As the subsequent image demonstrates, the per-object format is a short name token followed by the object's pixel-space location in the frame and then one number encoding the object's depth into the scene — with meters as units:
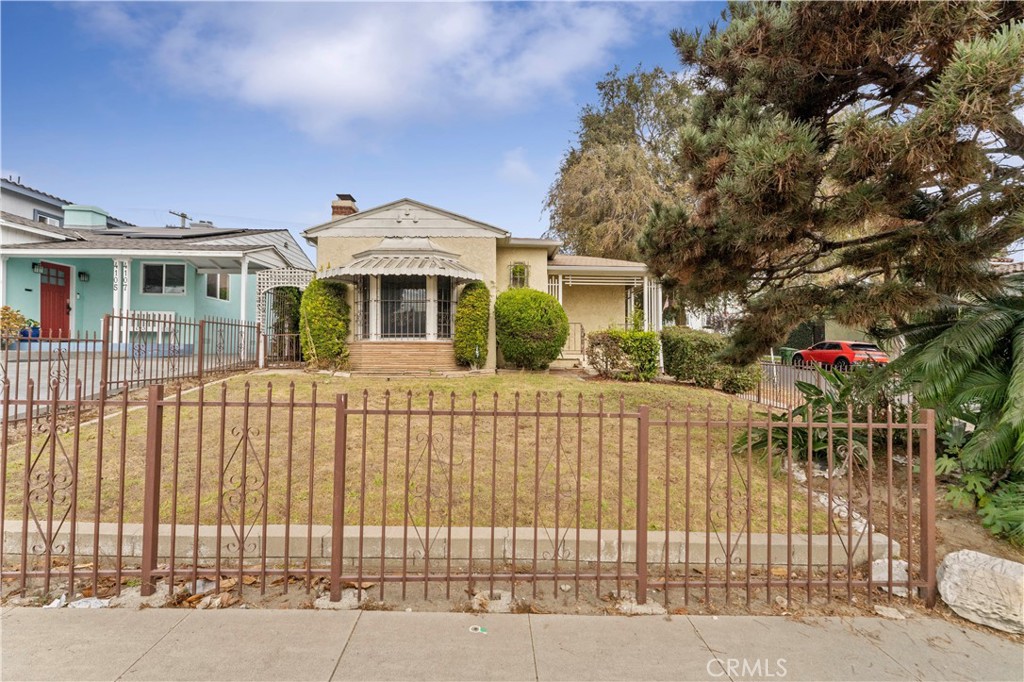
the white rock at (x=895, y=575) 3.49
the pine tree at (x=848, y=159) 3.68
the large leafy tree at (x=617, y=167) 23.98
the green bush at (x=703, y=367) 11.34
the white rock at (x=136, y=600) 3.19
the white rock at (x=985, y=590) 3.04
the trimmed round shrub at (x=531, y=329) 12.51
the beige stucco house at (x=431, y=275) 12.53
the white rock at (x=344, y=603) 3.20
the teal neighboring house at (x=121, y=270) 14.52
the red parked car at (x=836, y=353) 21.38
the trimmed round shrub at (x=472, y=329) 12.72
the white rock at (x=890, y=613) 3.23
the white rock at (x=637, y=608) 3.21
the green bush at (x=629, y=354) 11.72
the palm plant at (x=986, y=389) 4.09
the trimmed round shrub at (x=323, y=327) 12.43
